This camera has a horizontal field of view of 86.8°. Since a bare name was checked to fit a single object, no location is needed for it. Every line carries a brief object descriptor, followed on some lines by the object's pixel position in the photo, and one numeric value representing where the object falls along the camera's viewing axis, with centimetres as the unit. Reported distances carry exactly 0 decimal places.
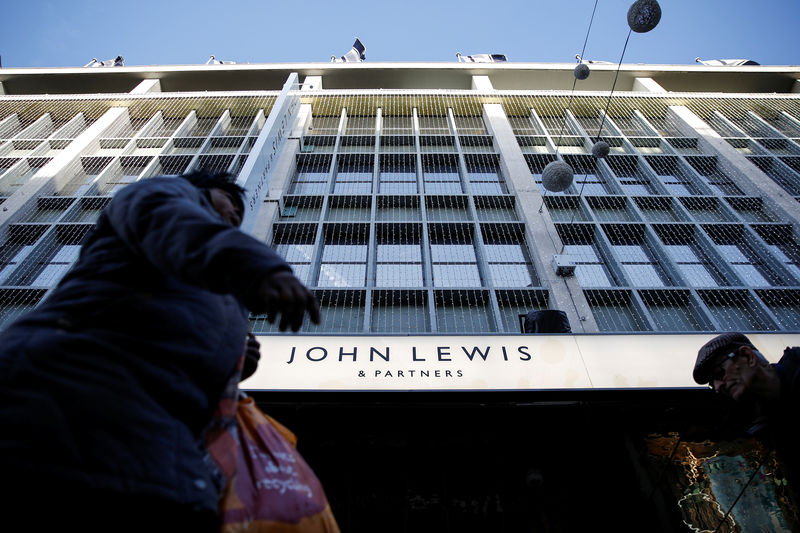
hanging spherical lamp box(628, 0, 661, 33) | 548
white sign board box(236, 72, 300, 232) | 606
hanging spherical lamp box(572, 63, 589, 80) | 724
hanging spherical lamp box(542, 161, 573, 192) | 695
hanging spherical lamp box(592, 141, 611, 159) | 753
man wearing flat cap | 199
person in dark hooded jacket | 85
